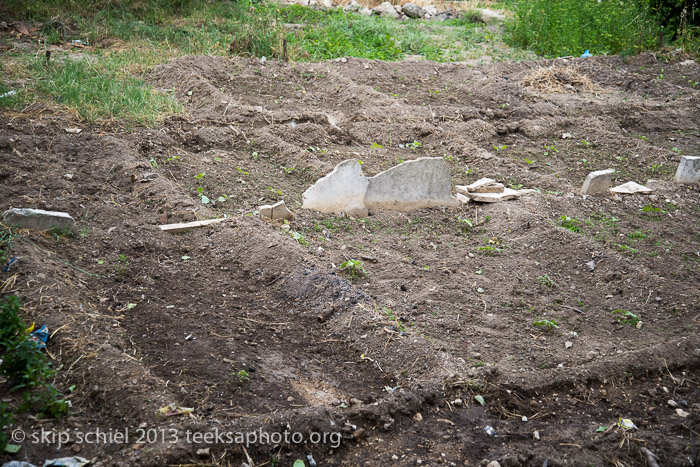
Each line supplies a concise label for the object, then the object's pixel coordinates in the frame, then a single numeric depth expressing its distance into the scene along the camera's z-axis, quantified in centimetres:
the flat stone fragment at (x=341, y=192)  461
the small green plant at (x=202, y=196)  462
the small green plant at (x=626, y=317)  360
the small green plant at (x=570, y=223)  466
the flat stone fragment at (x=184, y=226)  414
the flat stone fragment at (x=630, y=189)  534
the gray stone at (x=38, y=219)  368
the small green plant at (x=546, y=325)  352
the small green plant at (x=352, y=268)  384
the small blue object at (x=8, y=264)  318
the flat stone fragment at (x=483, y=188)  518
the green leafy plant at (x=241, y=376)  289
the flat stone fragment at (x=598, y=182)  529
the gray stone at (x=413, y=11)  1316
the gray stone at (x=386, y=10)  1291
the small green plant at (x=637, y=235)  458
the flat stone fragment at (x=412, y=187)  479
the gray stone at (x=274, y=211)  438
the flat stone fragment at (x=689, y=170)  559
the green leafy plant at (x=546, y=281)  394
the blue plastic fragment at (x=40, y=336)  273
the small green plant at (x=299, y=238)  413
